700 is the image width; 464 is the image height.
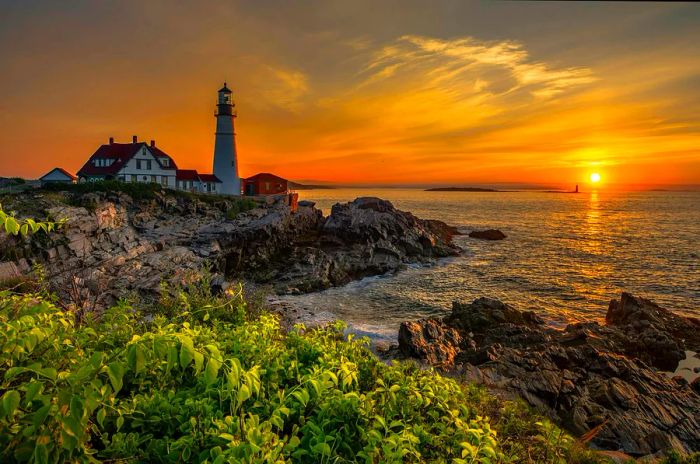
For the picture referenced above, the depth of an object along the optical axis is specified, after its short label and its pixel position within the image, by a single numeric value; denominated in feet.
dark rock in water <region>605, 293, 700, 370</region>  58.39
